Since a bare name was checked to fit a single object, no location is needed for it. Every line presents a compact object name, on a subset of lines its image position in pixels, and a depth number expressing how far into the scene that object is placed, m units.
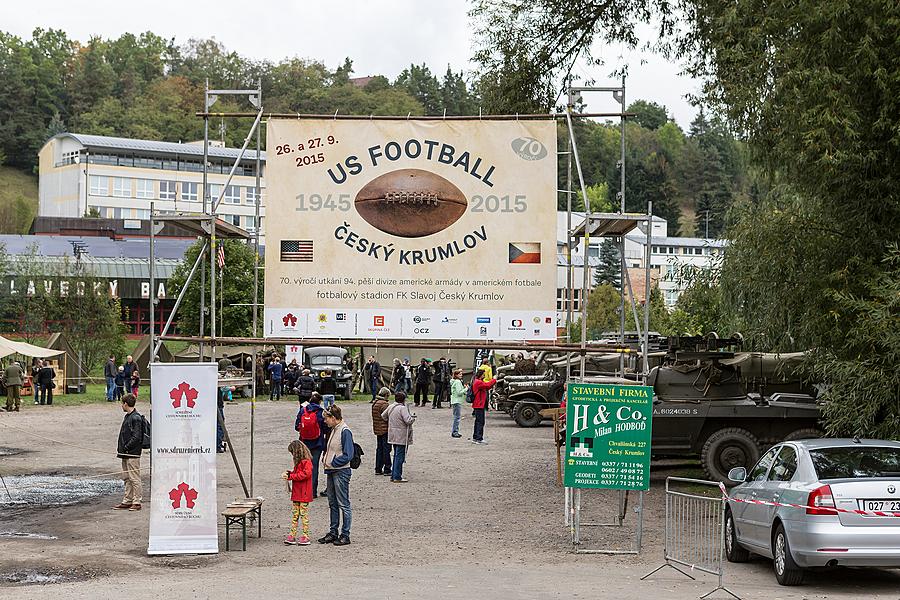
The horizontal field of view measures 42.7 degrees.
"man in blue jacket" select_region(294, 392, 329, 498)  18.30
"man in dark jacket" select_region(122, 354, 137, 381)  41.09
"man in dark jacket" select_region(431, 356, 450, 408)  41.50
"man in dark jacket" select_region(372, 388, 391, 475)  21.88
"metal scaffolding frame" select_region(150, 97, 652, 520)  15.23
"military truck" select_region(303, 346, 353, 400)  44.19
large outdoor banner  15.91
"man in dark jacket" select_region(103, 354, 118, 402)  41.76
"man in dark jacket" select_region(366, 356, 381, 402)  44.00
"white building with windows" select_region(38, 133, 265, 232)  106.19
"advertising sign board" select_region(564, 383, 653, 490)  14.84
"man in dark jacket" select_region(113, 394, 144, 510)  17.70
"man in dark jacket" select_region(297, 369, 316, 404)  33.03
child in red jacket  14.79
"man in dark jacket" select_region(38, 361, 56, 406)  39.38
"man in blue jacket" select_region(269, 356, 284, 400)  42.81
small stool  14.63
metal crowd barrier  13.08
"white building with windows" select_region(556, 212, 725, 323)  105.71
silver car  11.36
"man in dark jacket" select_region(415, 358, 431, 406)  41.69
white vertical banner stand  14.34
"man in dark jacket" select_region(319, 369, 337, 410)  41.78
